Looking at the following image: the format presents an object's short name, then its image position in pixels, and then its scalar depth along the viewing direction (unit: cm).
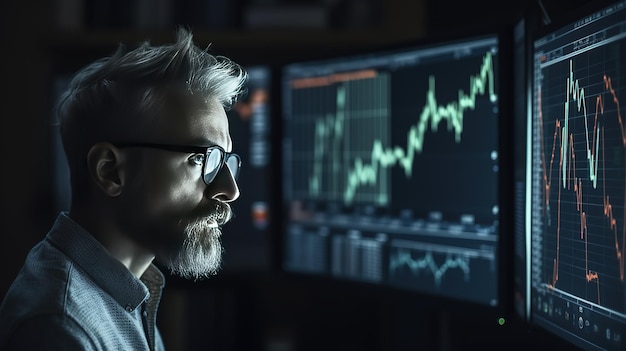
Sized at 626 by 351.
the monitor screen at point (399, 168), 128
